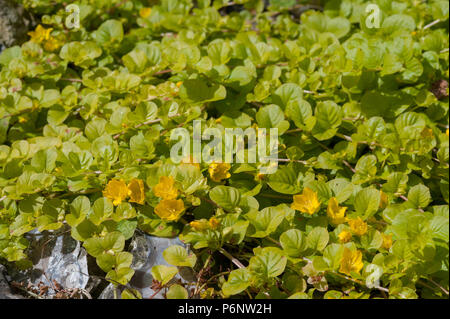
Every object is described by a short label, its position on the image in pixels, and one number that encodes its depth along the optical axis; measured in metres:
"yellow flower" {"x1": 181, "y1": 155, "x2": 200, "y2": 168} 1.03
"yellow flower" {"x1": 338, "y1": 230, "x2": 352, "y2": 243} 1.01
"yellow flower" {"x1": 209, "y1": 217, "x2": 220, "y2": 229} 1.00
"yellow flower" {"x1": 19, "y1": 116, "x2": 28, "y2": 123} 1.13
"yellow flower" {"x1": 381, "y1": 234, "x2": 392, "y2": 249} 1.01
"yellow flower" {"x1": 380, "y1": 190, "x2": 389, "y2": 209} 1.05
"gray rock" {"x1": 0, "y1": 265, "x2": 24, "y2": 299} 1.00
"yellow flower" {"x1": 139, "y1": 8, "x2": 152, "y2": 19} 1.26
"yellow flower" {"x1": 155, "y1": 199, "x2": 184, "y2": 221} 1.01
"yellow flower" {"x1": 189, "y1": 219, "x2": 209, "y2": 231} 1.00
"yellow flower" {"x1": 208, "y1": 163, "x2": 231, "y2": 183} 1.04
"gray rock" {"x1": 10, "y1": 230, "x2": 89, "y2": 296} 1.02
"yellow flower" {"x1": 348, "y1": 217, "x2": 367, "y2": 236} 1.01
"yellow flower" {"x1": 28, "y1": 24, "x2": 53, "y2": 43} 1.19
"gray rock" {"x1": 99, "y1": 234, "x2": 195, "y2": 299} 1.01
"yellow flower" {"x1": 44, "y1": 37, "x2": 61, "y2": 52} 1.18
